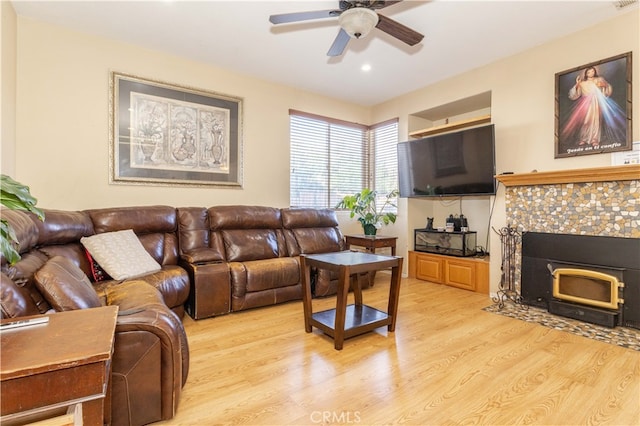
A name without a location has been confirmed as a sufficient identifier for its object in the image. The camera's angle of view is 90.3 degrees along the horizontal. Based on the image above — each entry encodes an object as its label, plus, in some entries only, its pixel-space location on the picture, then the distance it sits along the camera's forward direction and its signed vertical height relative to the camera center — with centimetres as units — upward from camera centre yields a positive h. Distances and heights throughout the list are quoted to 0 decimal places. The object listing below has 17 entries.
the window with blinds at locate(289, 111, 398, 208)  491 +86
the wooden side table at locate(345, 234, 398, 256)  451 -46
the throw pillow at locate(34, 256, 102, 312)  139 -37
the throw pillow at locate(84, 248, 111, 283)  270 -52
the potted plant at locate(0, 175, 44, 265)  101 +3
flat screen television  384 +62
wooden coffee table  242 -75
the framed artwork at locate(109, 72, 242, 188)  352 +91
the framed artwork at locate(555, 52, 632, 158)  291 +100
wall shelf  412 +119
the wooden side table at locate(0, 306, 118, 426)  84 -45
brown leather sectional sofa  148 -53
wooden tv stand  404 -82
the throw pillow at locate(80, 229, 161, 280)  269 -40
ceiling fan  231 +146
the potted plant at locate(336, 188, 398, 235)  489 +1
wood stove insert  283 -63
